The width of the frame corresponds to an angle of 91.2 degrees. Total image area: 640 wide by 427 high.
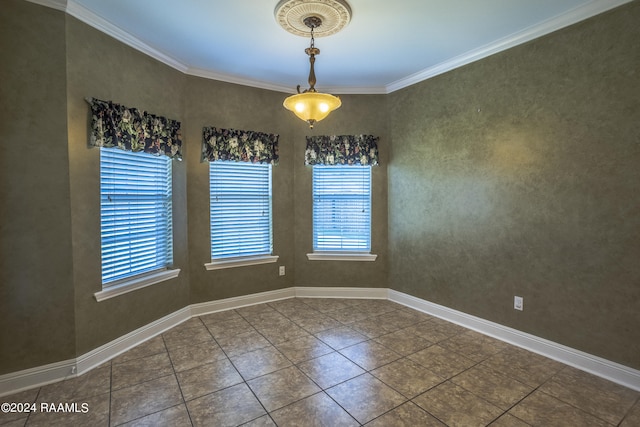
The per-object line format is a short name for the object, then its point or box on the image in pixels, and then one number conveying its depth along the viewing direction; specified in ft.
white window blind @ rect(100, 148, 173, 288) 8.87
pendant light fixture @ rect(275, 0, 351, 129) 7.39
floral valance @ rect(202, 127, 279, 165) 11.64
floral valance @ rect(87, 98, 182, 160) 8.27
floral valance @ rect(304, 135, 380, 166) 13.19
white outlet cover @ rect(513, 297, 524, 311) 9.35
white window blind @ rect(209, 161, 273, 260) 12.19
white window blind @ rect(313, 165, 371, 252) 13.69
